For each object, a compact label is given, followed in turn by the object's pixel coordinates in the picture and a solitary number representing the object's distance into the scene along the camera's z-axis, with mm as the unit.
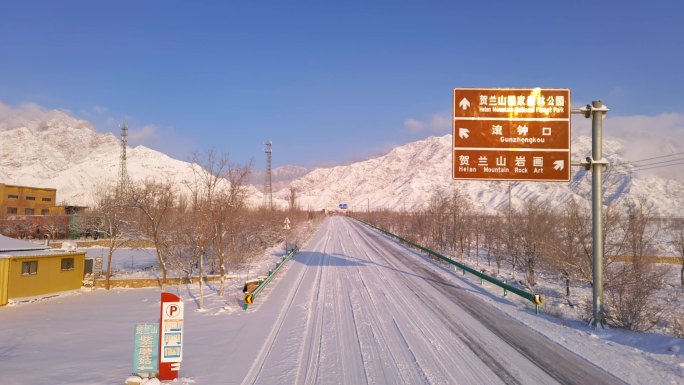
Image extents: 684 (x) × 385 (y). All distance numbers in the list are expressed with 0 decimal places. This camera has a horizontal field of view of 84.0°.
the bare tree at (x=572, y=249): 21853
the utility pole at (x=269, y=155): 75688
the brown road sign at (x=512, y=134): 13312
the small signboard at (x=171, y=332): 7730
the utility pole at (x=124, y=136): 69812
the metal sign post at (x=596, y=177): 12680
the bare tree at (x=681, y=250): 32938
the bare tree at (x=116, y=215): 26647
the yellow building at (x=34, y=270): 20109
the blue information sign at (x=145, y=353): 7543
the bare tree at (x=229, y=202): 19156
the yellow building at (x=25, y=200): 70250
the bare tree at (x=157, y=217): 21953
